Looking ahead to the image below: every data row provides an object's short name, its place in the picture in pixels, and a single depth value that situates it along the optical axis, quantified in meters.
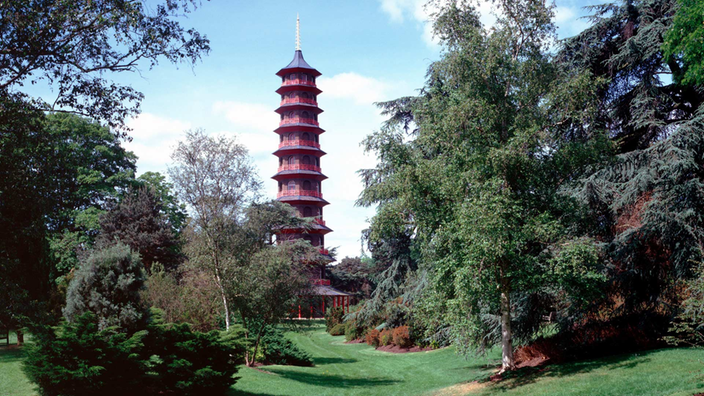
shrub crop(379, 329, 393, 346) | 29.13
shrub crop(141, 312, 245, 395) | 12.85
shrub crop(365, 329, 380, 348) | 30.92
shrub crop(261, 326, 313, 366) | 22.52
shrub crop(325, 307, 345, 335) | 43.12
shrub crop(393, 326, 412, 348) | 27.59
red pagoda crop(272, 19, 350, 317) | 56.56
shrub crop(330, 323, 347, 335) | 41.31
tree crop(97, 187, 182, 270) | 32.28
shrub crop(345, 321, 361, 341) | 35.31
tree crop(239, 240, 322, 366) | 19.14
